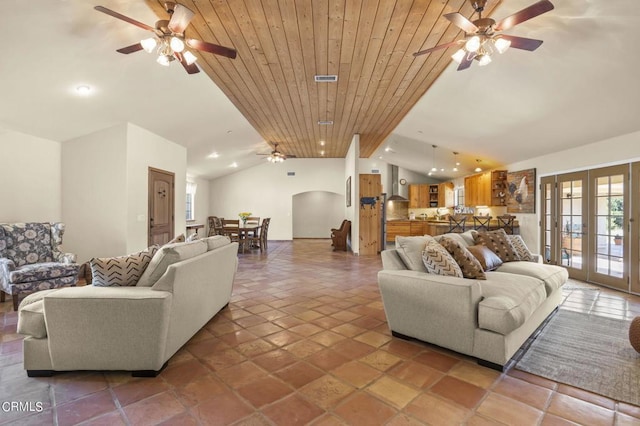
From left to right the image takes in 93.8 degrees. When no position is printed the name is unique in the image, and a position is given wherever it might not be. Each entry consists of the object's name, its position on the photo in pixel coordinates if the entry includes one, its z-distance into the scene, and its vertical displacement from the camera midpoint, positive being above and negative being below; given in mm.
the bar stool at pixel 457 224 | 7221 -289
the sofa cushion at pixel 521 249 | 3889 -487
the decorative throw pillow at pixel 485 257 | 3280 -504
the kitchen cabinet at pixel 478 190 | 7516 +596
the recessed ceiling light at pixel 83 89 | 3760 +1570
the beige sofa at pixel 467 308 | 2162 -757
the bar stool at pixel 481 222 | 6846 -240
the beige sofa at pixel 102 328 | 2025 -792
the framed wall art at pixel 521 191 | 6121 +445
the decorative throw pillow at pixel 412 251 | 2770 -367
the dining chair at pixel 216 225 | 8445 -373
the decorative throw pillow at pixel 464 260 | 2781 -457
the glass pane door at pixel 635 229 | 4133 -243
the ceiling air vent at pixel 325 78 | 4348 +1973
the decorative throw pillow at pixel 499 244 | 3766 -412
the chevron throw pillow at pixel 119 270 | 2215 -432
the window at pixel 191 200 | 10234 +413
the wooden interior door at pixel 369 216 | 7879 -102
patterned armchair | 3472 -626
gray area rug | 2004 -1148
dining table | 8188 -576
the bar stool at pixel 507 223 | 6566 -243
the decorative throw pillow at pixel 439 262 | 2561 -434
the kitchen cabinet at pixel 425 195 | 10773 +608
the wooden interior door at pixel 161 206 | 5746 +136
